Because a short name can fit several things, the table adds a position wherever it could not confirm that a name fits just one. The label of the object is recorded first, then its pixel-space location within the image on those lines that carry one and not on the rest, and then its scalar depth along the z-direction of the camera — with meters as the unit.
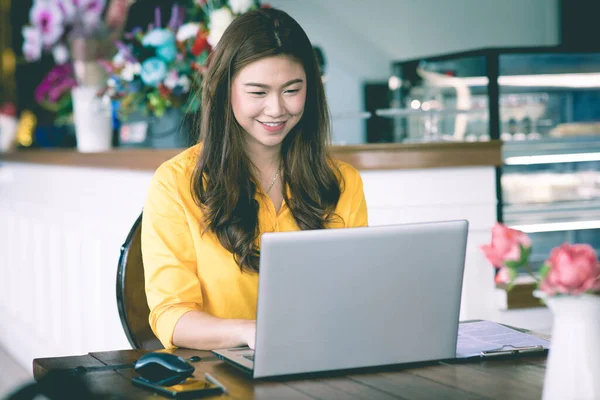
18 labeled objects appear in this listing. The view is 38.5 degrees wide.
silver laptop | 1.22
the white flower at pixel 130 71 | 3.17
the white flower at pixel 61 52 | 4.00
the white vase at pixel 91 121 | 3.65
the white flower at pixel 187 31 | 2.96
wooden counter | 2.57
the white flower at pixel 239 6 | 2.88
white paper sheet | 1.46
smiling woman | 1.73
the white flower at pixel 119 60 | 3.19
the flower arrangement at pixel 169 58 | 2.94
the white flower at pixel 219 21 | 2.85
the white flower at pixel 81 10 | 3.71
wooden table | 1.21
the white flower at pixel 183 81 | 3.04
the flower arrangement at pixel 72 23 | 3.71
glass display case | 3.14
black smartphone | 1.21
